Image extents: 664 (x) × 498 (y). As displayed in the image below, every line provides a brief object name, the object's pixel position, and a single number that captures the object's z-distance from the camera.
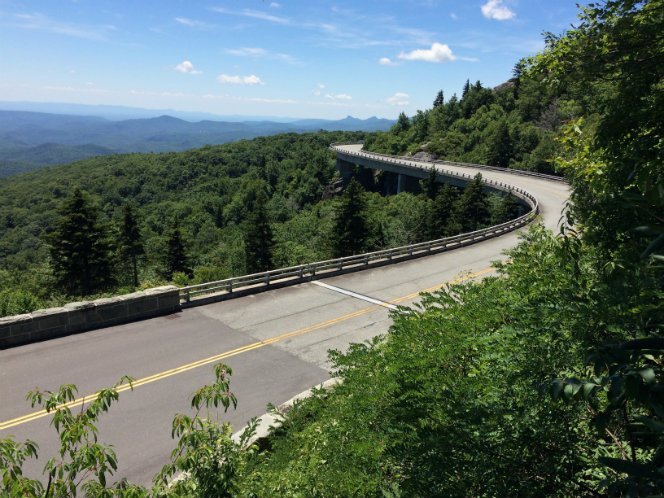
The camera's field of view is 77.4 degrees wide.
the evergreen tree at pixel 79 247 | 34.22
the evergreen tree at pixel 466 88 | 142.00
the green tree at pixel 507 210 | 47.03
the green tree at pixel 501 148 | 79.88
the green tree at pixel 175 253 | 44.22
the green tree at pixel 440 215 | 51.56
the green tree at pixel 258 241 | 48.62
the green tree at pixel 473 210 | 48.94
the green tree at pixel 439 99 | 154.60
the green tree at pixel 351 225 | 42.94
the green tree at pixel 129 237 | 45.53
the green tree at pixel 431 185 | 68.50
